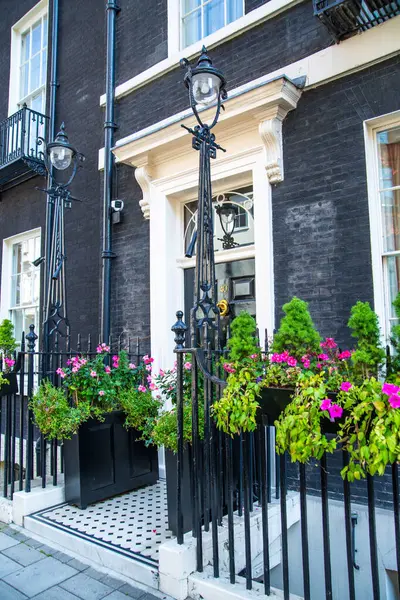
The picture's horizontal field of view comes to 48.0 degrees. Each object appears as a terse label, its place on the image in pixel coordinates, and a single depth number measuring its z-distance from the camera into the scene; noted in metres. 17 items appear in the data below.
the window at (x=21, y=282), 8.00
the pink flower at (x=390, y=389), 1.95
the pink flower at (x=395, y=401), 1.94
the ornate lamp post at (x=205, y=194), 3.43
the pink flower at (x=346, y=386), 2.12
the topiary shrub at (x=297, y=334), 2.57
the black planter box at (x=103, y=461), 3.99
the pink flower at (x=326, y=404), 2.11
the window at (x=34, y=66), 8.48
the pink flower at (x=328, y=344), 2.61
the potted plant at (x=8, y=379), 4.15
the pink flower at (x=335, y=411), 2.09
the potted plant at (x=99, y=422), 3.95
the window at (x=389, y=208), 4.09
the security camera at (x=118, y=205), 6.25
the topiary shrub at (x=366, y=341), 2.35
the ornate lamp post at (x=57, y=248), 5.23
